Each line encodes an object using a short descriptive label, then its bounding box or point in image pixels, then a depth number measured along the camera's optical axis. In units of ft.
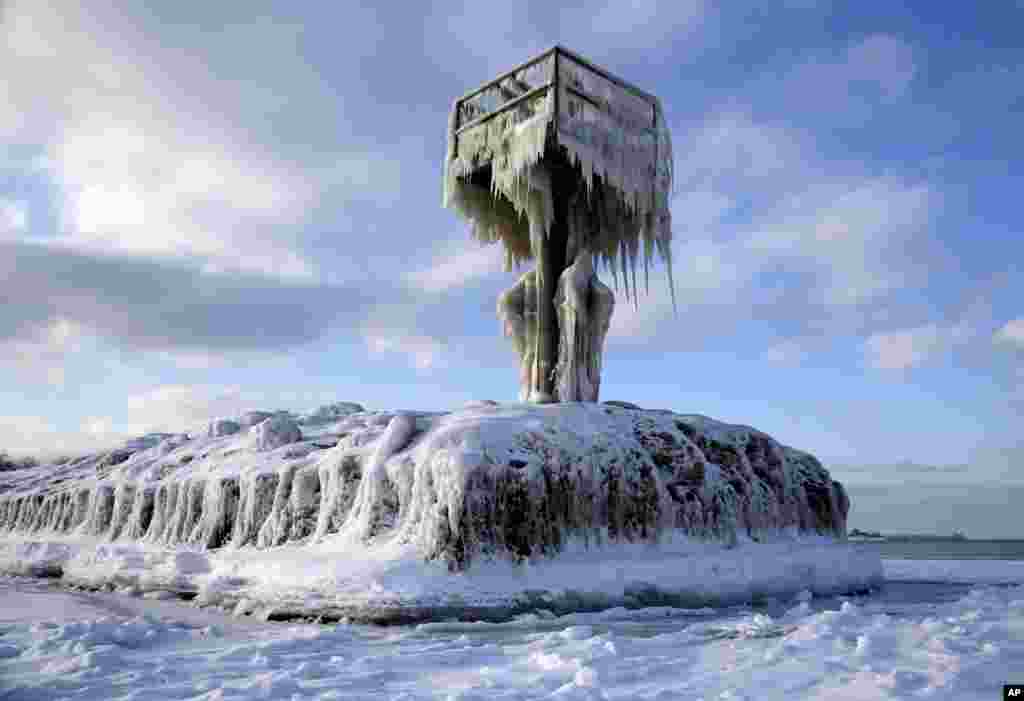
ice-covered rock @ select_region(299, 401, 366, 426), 61.62
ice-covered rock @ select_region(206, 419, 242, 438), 63.21
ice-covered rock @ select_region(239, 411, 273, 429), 66.95
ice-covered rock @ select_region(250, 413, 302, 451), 49.19
